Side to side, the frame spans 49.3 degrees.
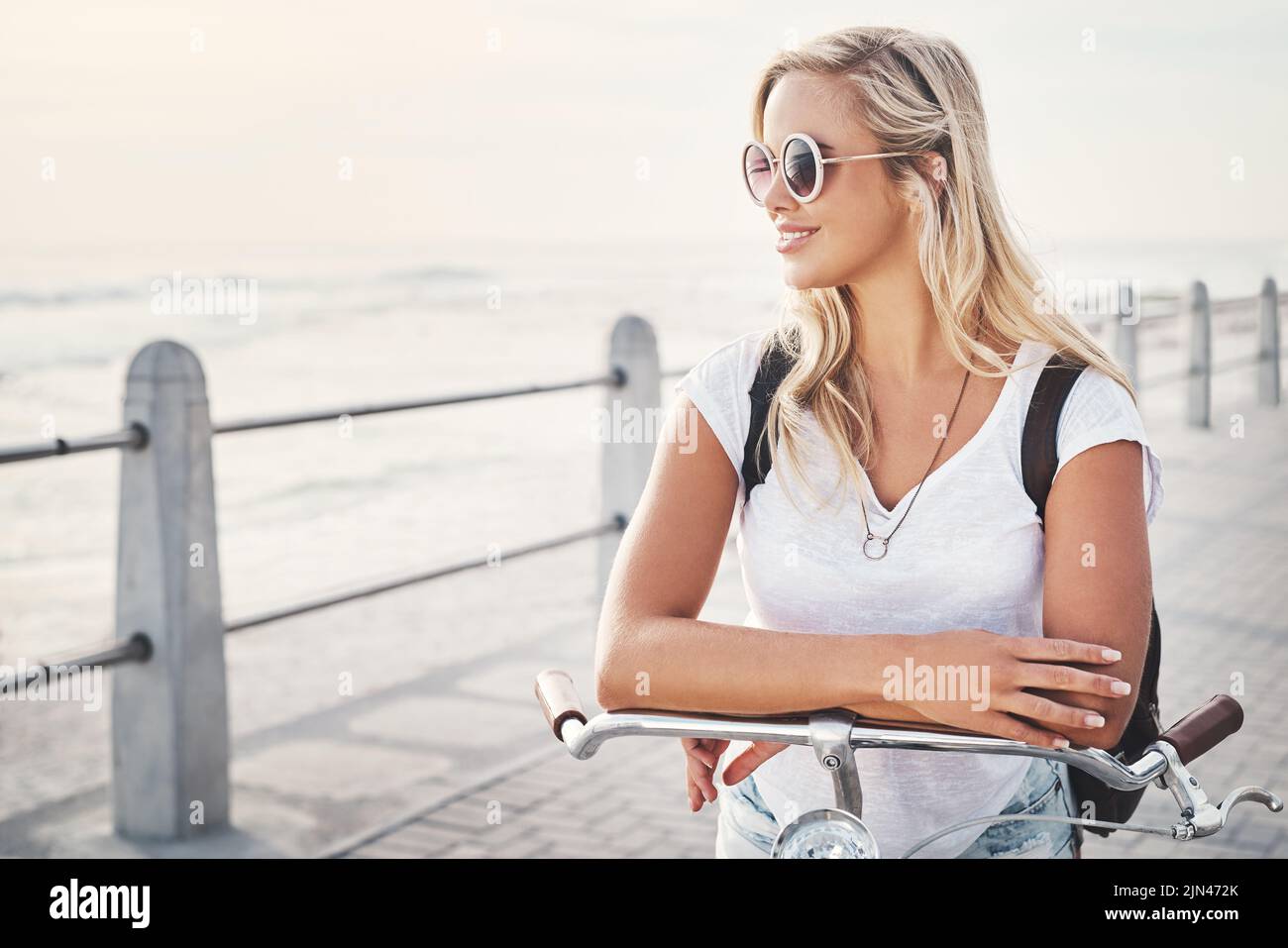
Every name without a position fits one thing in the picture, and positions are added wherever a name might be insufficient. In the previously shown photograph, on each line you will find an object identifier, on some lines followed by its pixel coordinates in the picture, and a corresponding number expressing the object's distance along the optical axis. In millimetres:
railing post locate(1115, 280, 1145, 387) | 10828
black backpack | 1898
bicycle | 1485
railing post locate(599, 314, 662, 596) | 6859
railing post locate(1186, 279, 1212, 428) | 13234
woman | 1831
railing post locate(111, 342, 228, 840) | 4191
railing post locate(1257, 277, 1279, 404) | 14648
